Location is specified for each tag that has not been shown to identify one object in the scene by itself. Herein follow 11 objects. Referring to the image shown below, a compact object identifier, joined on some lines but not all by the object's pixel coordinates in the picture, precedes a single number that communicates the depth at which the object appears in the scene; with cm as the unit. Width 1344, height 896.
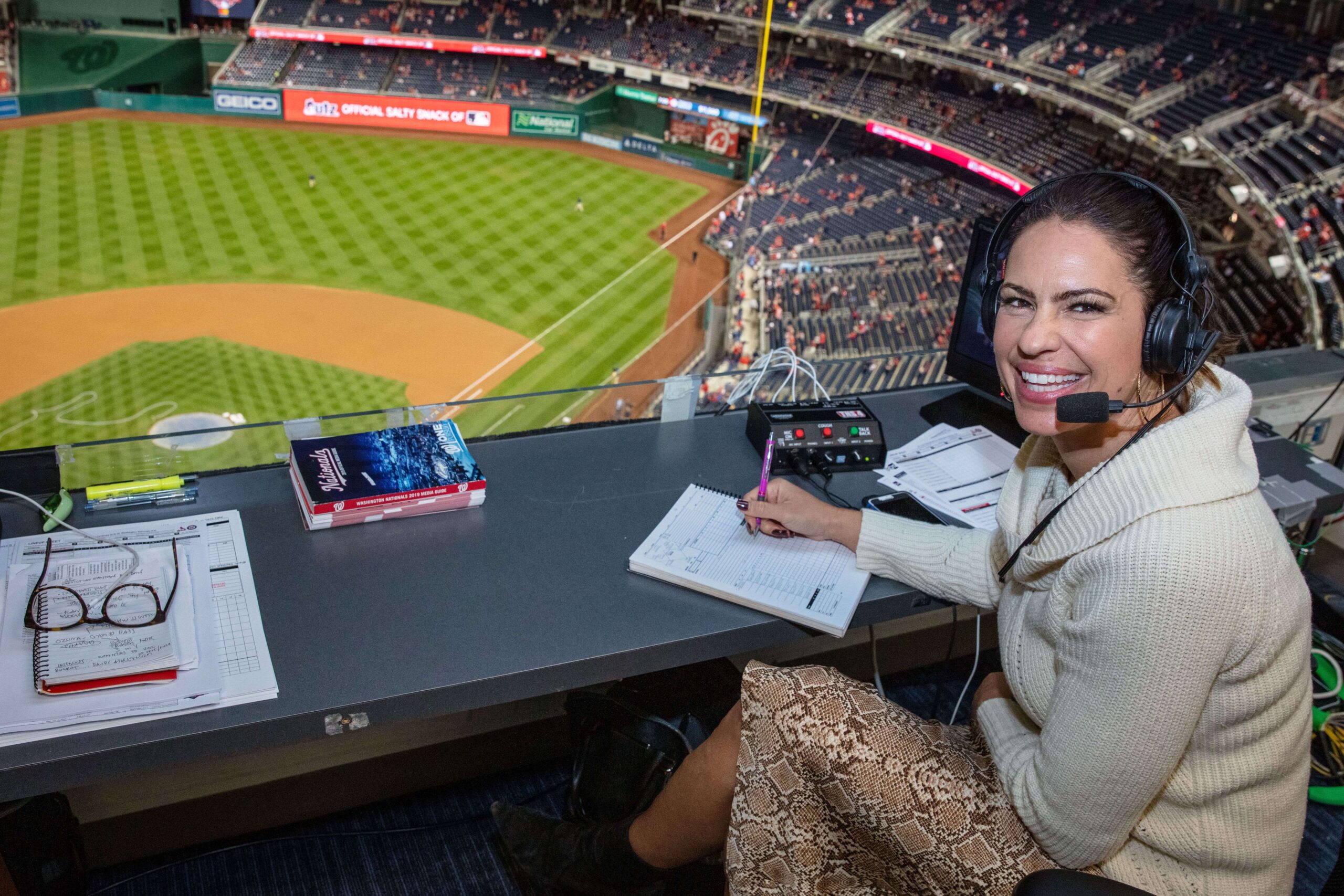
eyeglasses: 128
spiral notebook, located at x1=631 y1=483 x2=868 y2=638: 152
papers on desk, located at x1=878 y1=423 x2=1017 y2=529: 193
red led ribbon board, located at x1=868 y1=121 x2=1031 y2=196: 1232
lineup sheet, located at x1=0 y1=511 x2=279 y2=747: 124
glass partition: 167
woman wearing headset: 104
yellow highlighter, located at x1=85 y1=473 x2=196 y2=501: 160
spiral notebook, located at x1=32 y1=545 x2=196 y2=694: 120
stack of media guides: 162
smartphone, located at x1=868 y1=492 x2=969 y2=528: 186
